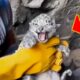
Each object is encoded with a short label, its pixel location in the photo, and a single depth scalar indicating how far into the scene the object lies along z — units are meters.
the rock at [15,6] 1.63
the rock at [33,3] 1.60
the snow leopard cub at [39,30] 1.19
